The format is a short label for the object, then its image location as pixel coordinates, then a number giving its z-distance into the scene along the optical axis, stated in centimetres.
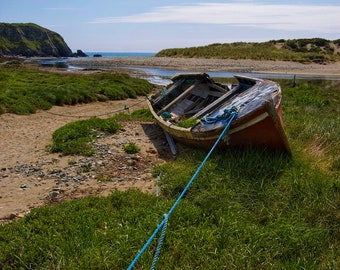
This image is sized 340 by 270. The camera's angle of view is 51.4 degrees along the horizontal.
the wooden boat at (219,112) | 640
